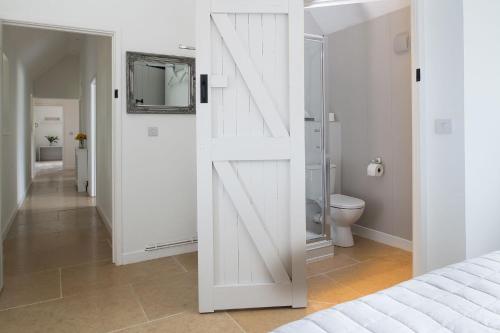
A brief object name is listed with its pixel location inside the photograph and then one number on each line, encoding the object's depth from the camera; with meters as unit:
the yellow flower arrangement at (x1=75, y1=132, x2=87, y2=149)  7.33
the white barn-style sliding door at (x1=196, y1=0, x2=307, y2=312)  2.22
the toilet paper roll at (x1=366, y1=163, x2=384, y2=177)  3.57
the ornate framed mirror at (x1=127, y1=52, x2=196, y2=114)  3.15
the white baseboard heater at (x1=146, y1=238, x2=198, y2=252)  3.32
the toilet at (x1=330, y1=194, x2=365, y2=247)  3.46
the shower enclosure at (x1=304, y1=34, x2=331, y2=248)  3.27
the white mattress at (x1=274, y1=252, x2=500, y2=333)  0.89
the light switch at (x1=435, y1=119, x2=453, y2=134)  2.21
